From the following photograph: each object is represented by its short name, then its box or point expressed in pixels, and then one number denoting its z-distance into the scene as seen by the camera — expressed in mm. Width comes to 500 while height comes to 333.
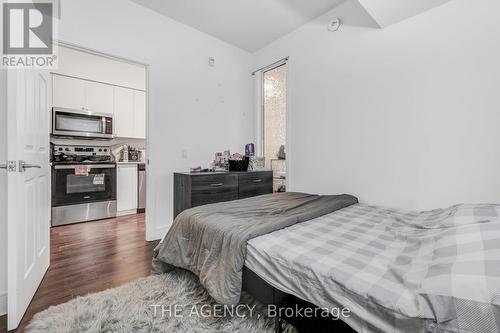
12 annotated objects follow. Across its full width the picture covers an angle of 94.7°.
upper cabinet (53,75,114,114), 3631
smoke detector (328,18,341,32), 2635
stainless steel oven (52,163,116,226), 3344
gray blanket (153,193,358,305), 1210
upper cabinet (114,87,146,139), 4246
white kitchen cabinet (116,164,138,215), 3988
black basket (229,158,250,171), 3211
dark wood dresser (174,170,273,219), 2672
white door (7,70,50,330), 1342
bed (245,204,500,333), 666
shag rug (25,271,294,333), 1312
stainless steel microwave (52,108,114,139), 3541
